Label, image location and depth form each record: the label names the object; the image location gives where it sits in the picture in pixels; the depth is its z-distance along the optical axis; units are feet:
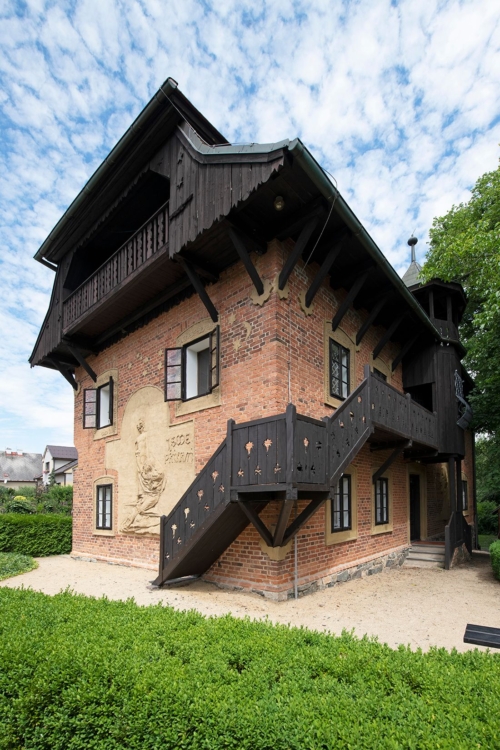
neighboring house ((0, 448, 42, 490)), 181.98
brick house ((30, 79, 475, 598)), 25.54
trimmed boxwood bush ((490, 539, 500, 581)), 35.32
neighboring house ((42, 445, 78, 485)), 165.37
